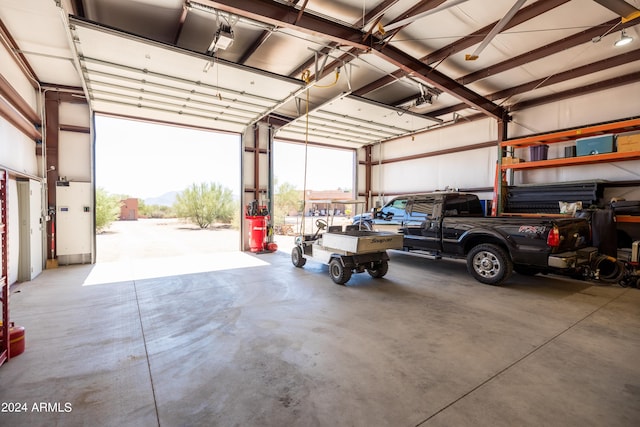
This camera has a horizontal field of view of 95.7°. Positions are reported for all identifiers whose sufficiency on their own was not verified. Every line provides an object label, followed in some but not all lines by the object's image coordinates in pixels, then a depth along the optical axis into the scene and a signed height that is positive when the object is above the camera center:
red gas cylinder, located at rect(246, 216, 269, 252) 8.64 -0.77
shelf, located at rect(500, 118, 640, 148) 5.68 +1.64
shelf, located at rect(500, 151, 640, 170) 5.60 +1.04
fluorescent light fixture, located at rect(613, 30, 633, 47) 4.38 +2.58
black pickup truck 4.59 -0.51
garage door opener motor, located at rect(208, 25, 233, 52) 4.29 +2.53
